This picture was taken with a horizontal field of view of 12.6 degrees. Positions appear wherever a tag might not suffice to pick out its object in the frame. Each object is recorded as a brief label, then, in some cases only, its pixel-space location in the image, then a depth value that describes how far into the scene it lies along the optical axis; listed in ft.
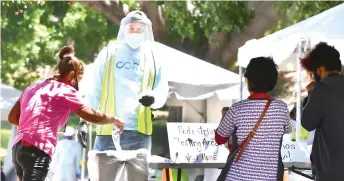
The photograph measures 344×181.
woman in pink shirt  31.10
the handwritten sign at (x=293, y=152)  39.65
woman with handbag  28.48
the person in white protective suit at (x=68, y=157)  73.53
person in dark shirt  29.96
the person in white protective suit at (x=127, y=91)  39.58
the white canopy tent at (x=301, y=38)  42.57
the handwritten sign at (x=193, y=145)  37.83
